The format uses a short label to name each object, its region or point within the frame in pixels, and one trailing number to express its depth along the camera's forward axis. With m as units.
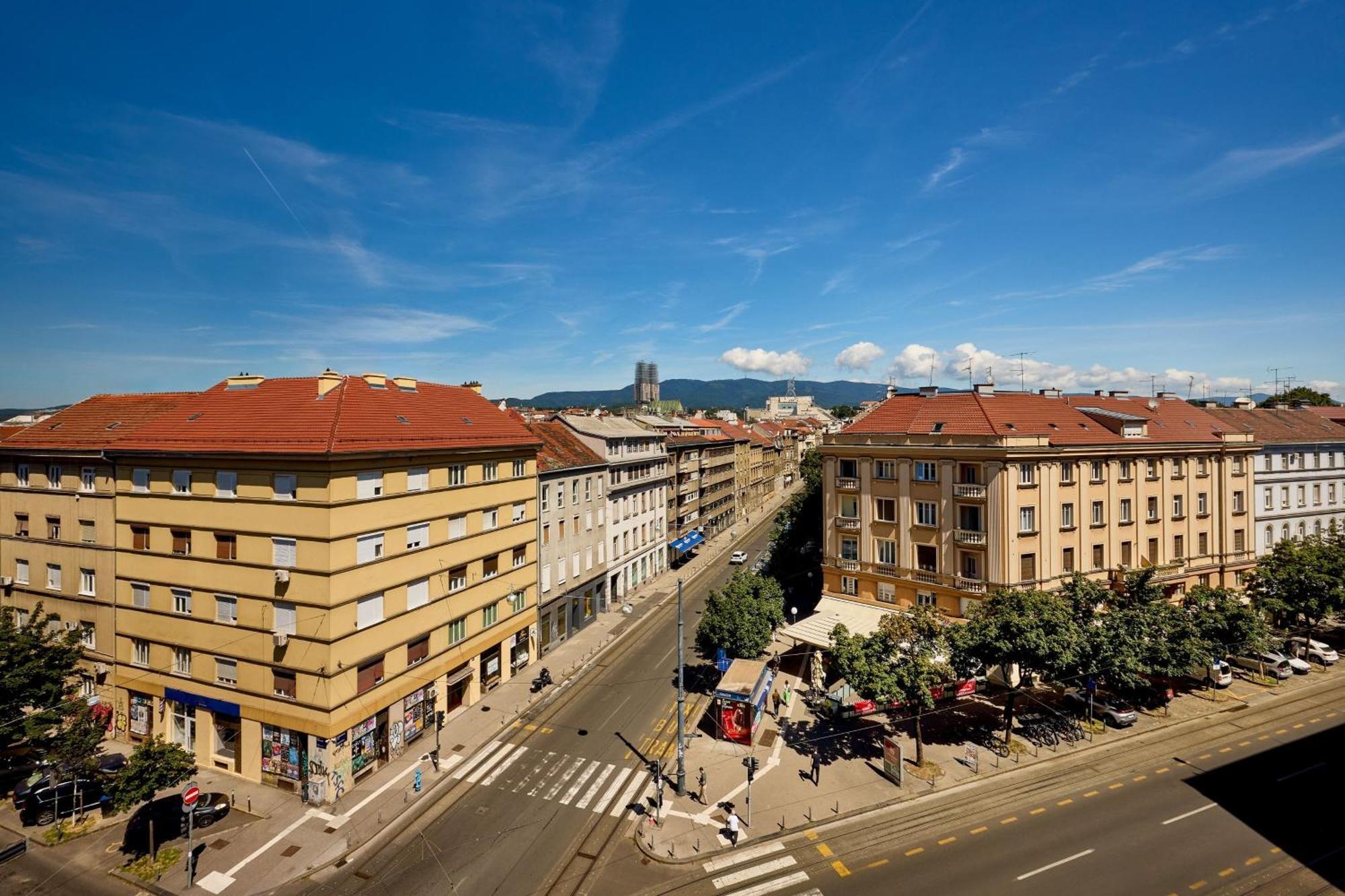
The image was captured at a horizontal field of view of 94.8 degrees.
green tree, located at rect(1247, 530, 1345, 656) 41.84
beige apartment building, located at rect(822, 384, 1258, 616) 40.06
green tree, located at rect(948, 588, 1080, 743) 29.89
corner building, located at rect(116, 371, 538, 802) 30.36
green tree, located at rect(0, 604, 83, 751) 28.59
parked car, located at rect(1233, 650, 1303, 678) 41.06
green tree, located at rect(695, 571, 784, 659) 39.69
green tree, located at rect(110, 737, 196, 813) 24.56
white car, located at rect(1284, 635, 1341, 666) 43.59
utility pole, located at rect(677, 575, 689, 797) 28.45
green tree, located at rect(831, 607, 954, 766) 29.17
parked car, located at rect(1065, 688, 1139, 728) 34.91
